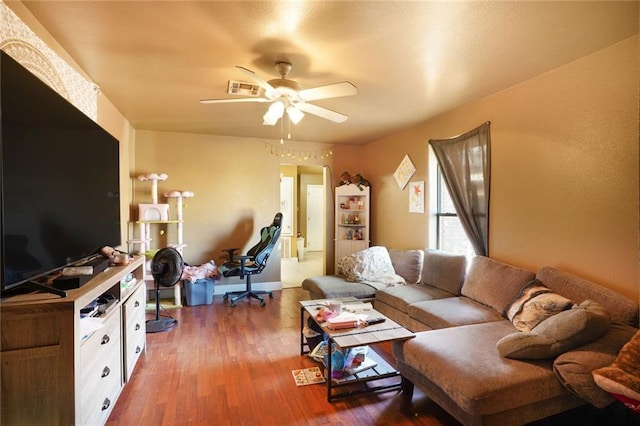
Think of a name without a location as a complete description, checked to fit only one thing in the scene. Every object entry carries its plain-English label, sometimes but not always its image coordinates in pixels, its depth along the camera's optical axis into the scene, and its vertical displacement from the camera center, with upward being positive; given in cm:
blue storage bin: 406 -106
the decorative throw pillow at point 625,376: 134 -77
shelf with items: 503 -13
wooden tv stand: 122 -61
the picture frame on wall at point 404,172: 416 +56
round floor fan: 316 -56
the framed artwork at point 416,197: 396 +19
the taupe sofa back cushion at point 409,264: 371 -67
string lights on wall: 493 +101
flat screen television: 121 +17
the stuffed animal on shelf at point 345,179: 514 +56
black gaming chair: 409 -69
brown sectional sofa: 152 -85
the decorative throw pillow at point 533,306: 202 -67
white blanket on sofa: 370 -72
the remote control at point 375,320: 227 -83
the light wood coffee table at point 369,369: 200 -104
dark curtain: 304 +35
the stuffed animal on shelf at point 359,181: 501 +51
